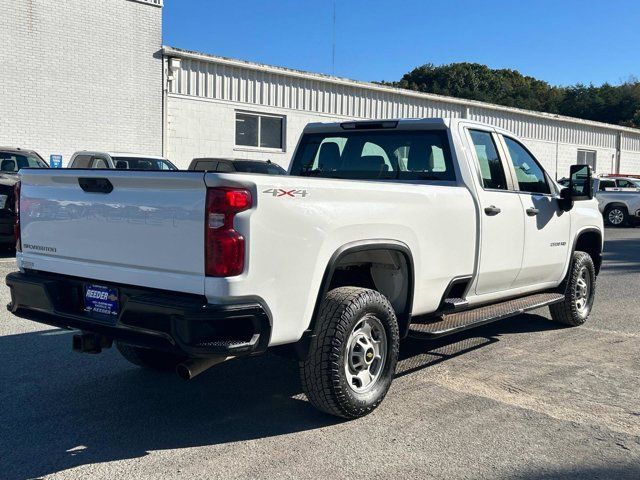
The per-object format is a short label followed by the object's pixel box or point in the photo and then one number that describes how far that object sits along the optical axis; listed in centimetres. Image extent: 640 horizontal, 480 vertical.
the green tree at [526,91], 5472
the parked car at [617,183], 2373
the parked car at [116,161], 1367
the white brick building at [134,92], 1714
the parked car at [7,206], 1152
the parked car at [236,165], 1578
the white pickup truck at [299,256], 367
